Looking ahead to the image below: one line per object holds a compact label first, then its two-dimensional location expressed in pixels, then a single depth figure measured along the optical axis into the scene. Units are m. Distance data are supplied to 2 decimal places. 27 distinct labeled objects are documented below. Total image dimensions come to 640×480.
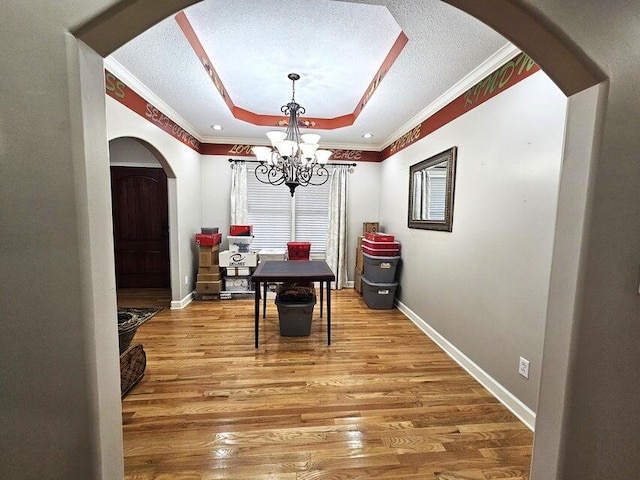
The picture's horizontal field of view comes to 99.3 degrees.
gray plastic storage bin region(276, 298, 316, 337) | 2.91
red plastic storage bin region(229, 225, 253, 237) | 4.26
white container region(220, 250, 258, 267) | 4.19
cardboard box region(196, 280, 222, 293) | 4.12
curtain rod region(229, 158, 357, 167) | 4.49
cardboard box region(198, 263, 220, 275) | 4.12
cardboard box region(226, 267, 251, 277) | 4.24
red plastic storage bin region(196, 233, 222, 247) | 3.97
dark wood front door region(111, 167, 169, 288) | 4.62
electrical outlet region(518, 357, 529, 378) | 1.80
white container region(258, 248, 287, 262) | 4.57
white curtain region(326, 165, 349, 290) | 4.71
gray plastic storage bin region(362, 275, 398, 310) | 3.88
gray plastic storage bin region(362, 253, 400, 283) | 3.84
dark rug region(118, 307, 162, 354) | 1.91
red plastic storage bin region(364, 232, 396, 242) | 3.90
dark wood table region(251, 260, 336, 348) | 2.59
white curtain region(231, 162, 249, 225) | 4.52
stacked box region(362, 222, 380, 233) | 4.64
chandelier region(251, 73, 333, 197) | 2.45
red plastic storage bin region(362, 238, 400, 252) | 3.84
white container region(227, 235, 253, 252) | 4.21
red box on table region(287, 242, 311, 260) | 3.78
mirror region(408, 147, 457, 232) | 2.71
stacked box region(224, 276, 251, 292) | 4.29
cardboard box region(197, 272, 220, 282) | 4.14
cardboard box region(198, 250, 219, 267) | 4.03
